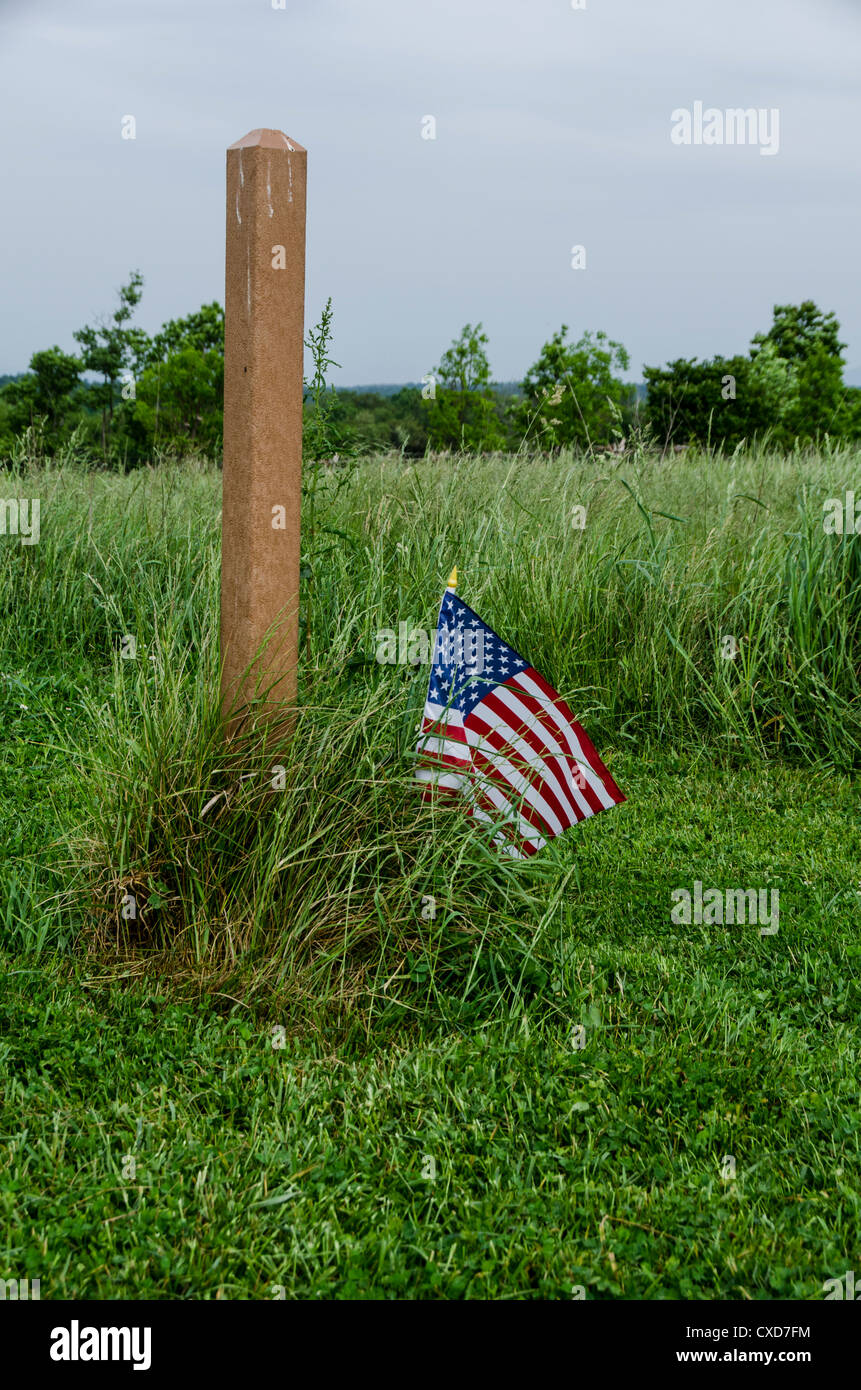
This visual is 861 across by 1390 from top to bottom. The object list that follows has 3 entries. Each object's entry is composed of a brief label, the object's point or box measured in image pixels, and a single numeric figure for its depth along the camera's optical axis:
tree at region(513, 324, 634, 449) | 21.35
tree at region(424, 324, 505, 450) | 20.47
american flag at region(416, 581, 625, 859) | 3.45
